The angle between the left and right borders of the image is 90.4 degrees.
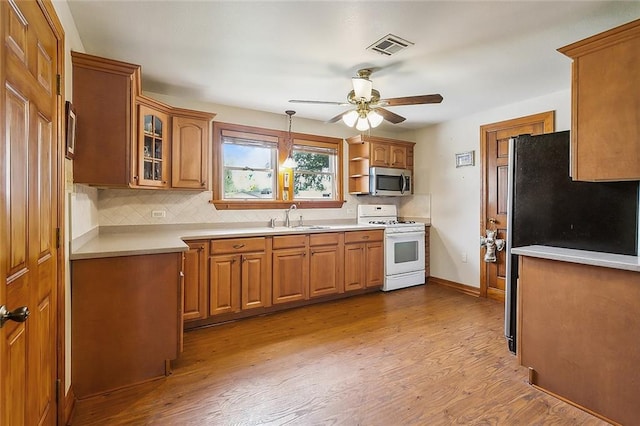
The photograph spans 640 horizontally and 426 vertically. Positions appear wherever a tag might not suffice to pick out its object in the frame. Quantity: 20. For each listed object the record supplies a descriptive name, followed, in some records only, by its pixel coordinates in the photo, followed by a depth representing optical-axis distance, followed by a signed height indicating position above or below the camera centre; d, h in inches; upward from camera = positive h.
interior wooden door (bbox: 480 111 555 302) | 155.3 +10.2
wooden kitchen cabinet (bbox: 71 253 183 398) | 78.5 -28.9
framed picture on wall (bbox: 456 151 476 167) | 169.3 +28.7
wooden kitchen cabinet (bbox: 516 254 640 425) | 67.8 -28.7
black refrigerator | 81.5 +1.2
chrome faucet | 164.2 -3.7
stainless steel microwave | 179.3 +17.4
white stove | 172.2 -21.1
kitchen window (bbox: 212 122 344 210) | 150.6 +21.1
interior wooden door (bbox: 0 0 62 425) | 41.0 +0.1
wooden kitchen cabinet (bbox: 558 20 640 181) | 68.2 +24.4
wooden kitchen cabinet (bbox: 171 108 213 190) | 126.3 +24.8
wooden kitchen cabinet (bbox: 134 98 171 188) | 106.4 +23.1
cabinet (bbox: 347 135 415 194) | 180.9 +32.1
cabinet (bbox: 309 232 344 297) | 148.6 -25.4
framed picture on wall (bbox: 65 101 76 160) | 73.4 +18.9
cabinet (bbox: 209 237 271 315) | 123.8 -26.4
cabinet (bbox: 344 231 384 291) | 159.9 -25.2
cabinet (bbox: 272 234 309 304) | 138.4 -25.8
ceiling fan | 103.0 +36.5
